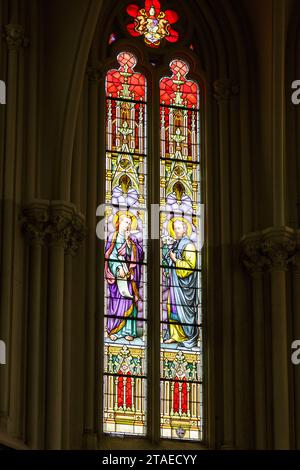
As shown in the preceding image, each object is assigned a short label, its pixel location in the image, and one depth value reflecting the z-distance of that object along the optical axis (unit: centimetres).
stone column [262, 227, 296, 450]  2269
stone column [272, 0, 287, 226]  2364
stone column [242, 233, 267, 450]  2292
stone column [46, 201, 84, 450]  2181
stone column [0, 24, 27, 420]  2184
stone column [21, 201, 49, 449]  2181
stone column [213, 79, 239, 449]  2309
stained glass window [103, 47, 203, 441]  2316
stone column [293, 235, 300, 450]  2298
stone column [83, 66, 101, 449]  2248
